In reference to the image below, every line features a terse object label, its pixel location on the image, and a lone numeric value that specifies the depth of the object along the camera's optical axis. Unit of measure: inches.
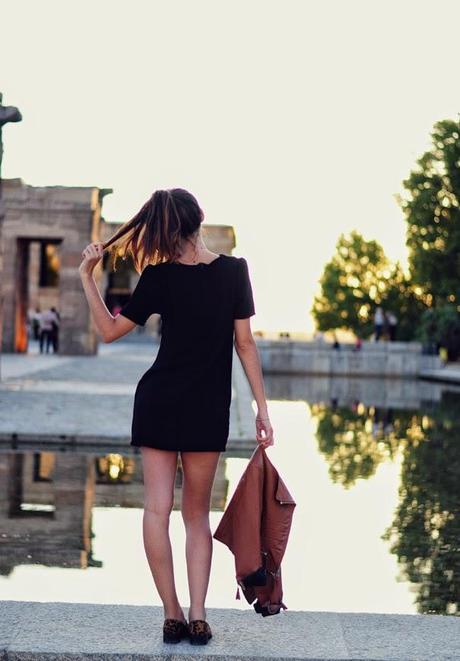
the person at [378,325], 2503.3
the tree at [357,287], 4133.9
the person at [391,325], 2554.1
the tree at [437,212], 2417.6
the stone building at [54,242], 1578.5
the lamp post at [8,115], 620.1
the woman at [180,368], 214.2
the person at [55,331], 1760.8
